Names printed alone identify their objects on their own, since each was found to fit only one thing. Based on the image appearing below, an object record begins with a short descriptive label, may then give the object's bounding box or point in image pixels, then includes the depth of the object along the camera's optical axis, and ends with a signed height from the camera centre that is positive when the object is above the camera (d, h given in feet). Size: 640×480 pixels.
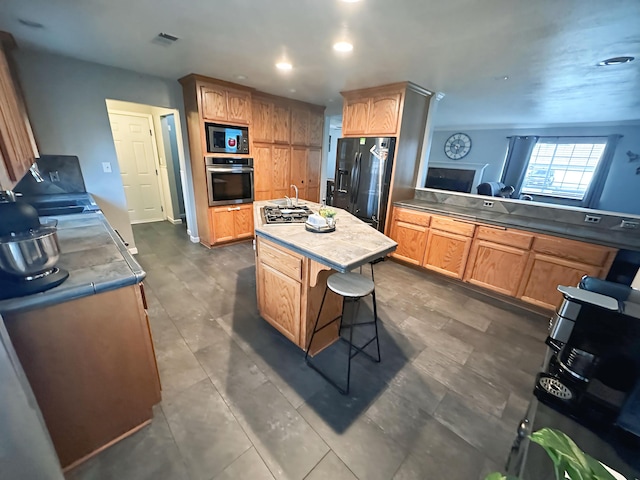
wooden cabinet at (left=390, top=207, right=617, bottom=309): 7.87 -2.97
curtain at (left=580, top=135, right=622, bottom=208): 17.47 -0.10
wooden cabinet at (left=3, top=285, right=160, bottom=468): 3.49 -3.18
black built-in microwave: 11.51 +0.76
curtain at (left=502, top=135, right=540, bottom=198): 20.33 +0.72
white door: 14.67 -0.86
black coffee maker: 2.36 -1.89
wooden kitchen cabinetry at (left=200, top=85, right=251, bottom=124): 11.04 +2.22
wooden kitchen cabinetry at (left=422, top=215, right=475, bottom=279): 10.00 -3.11
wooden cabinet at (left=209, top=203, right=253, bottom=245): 12.77 -3.35
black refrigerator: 11.26 -0.61
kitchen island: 5.23 -2.42
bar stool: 5.47 -2.66
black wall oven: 11.93 -1.16
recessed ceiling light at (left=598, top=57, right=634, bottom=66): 6.81 +2.97
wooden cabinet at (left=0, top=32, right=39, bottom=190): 4.04 +0.17
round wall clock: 23.11 +1.83
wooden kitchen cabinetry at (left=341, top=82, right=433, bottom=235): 10.60 +1.78
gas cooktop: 7.30 -1.65
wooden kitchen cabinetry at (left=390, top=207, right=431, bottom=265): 11.12 -2.96
